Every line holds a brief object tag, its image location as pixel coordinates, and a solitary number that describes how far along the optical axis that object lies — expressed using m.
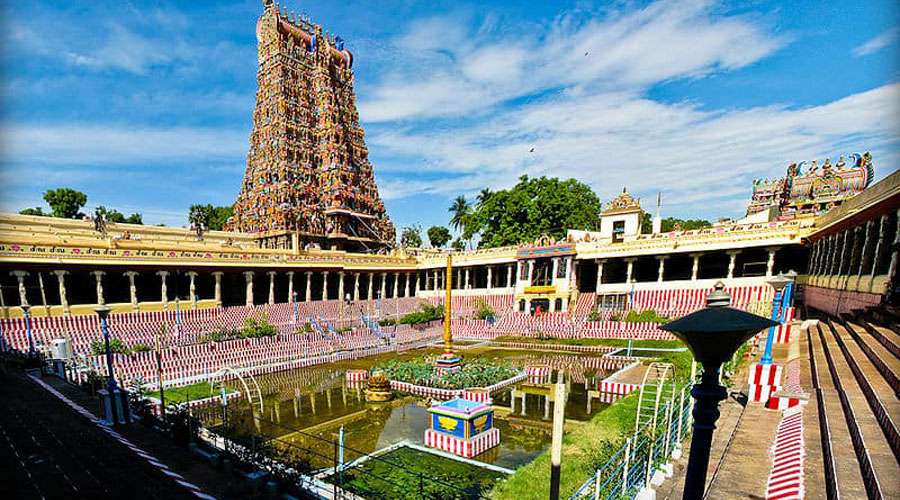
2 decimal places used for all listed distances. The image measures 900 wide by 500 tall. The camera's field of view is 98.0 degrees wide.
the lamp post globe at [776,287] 9.20
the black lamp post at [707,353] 2.58
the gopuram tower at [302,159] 44.28
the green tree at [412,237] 82.94
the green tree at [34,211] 49.31
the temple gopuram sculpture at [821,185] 31.69
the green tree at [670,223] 59.25
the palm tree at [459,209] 76.31
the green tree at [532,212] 42.06
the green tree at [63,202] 52.53
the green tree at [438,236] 85.44
